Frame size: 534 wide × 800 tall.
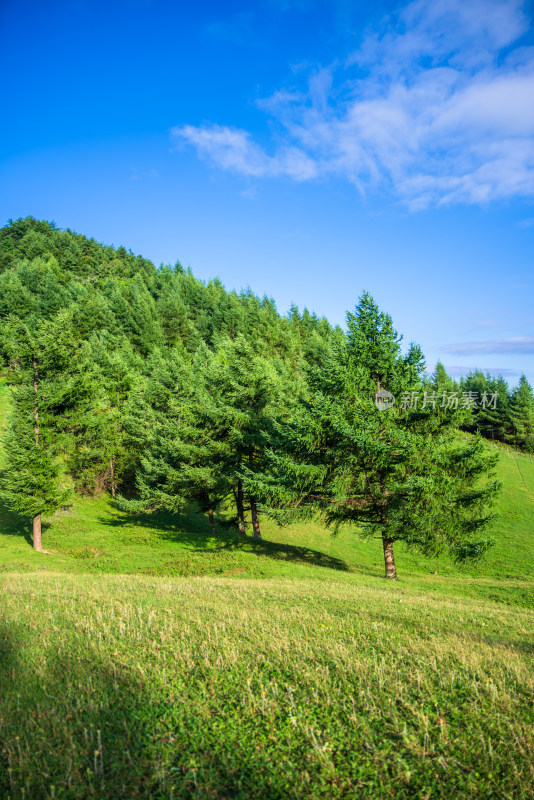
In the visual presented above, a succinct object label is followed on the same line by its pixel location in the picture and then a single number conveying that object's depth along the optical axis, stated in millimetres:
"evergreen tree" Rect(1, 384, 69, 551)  25047
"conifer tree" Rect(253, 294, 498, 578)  19641
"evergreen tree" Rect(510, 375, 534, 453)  88625
